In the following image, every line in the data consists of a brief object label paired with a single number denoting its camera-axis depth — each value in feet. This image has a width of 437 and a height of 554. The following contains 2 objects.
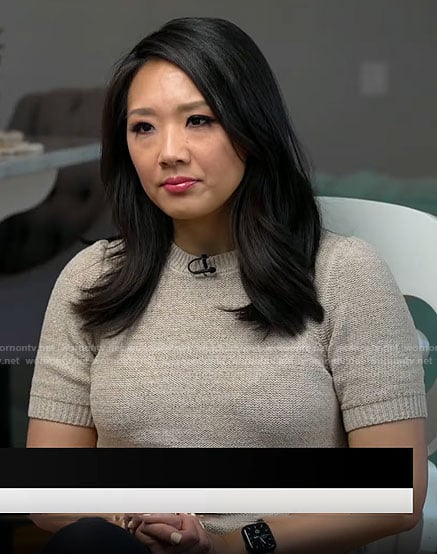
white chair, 6.11
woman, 5.97
